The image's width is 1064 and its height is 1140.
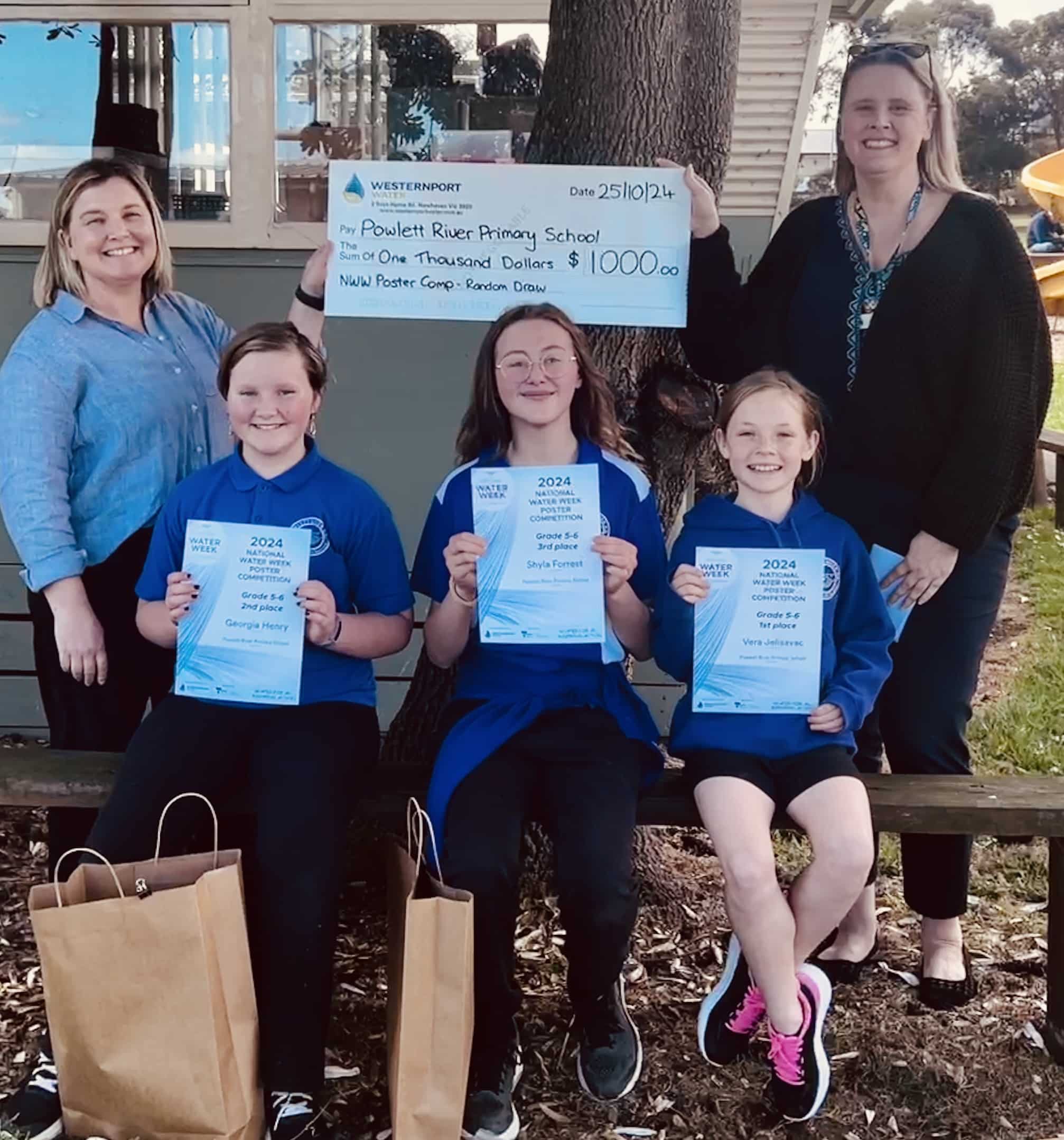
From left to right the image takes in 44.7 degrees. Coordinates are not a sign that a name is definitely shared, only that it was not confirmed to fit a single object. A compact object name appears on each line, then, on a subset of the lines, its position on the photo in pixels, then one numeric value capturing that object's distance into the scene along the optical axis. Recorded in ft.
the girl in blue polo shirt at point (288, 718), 7.93
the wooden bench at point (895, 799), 8.81
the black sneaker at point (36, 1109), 8.18
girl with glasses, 8.05
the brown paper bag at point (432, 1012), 7.31
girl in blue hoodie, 8.13
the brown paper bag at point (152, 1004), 7.29
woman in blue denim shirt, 8.70
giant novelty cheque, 9.84
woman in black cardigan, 8.74
